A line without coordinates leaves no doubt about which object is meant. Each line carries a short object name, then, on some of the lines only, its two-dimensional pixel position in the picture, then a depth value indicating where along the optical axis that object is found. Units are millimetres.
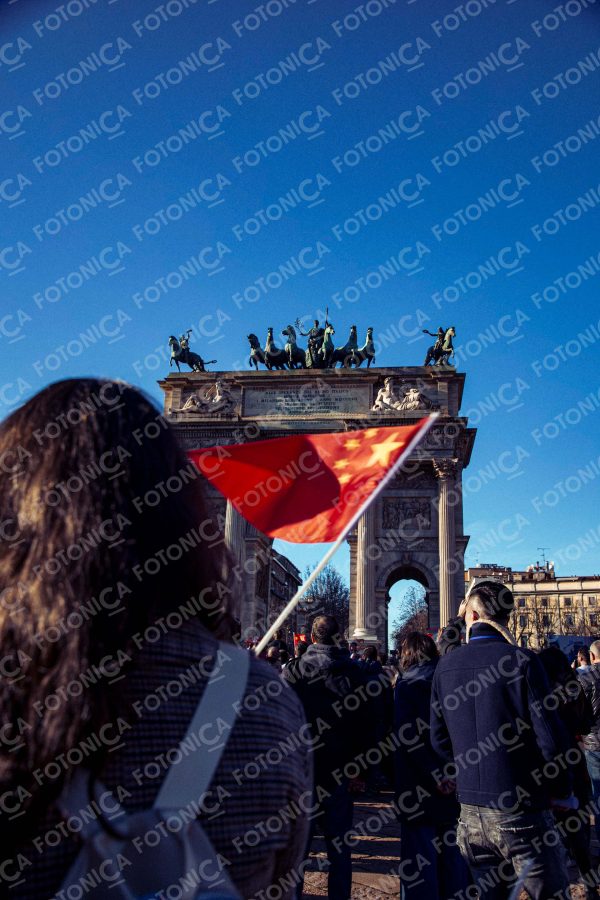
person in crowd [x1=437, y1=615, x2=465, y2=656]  6509
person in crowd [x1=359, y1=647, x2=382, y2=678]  6007
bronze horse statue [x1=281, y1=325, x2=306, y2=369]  35562
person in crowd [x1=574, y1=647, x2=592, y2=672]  8195
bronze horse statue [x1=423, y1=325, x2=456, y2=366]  34319
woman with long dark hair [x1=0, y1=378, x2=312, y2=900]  1110
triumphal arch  30344
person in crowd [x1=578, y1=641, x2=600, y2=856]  7084
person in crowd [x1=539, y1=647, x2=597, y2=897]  5578
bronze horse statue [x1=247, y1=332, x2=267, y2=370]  36312
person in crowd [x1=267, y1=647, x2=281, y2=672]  9340
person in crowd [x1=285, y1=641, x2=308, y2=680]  5503
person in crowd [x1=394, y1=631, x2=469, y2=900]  4832
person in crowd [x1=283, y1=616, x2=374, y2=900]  5281
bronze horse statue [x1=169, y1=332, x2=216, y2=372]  37219
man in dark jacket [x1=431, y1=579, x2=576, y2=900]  3570
